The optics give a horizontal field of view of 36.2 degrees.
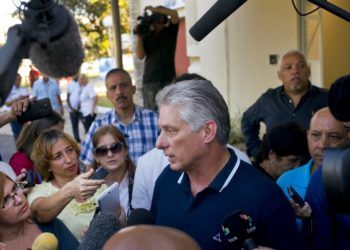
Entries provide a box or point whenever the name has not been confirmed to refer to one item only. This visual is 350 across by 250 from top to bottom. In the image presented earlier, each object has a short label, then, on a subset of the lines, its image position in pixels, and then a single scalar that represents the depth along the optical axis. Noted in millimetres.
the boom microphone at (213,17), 1805
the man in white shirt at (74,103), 11906
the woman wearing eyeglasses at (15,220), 2609
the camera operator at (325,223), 2344
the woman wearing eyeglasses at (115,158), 3658
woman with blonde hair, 2750
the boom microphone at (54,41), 1541
